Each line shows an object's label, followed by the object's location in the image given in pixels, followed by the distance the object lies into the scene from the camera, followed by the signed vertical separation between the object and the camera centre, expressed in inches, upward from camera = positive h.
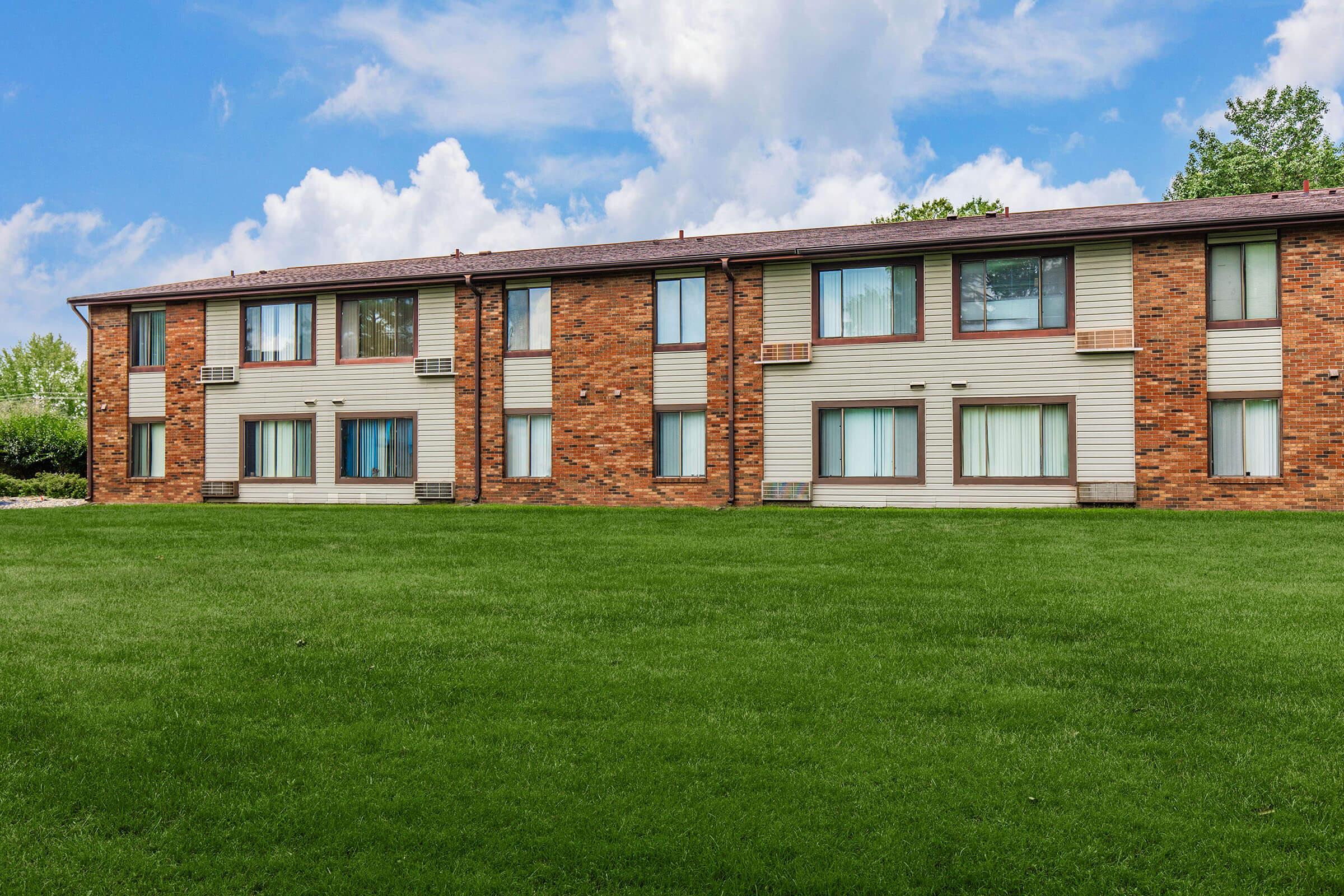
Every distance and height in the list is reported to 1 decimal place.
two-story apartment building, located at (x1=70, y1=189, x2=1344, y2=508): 657.6 +77.9
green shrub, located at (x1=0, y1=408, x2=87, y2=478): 1143.6 +23.7
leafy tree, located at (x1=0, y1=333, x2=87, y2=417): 2701.8 +286.6
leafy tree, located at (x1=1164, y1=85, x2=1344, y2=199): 1517.0 +551.0
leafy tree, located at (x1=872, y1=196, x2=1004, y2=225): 1434.5 +405.8
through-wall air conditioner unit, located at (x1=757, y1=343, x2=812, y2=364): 735.5 +90.4
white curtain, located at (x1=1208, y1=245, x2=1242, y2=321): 660.1 +131.7
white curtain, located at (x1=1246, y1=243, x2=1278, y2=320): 653.9 +132.1
